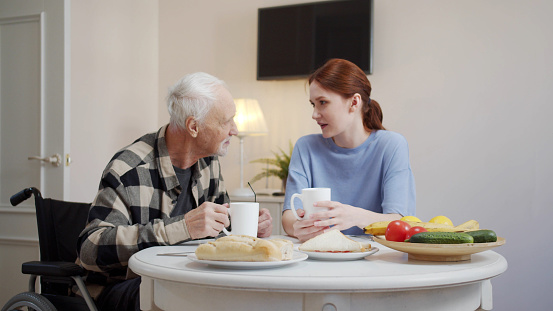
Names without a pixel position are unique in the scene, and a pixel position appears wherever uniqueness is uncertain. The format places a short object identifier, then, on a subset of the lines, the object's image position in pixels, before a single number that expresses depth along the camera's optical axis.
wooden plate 1.10
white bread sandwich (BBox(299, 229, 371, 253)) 1.24
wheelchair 1.60
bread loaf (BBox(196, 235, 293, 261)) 1.06
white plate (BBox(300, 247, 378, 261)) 1.18
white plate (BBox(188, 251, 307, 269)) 1.04
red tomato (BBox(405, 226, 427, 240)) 1.23
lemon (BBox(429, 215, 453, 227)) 1.39
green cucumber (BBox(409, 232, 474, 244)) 1.12
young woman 2.05
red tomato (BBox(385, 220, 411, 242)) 1.24
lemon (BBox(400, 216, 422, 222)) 1.40
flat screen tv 3.58
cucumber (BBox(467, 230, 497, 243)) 1.14
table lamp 3.58
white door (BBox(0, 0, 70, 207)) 2.93
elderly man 1.48
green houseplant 3.58
